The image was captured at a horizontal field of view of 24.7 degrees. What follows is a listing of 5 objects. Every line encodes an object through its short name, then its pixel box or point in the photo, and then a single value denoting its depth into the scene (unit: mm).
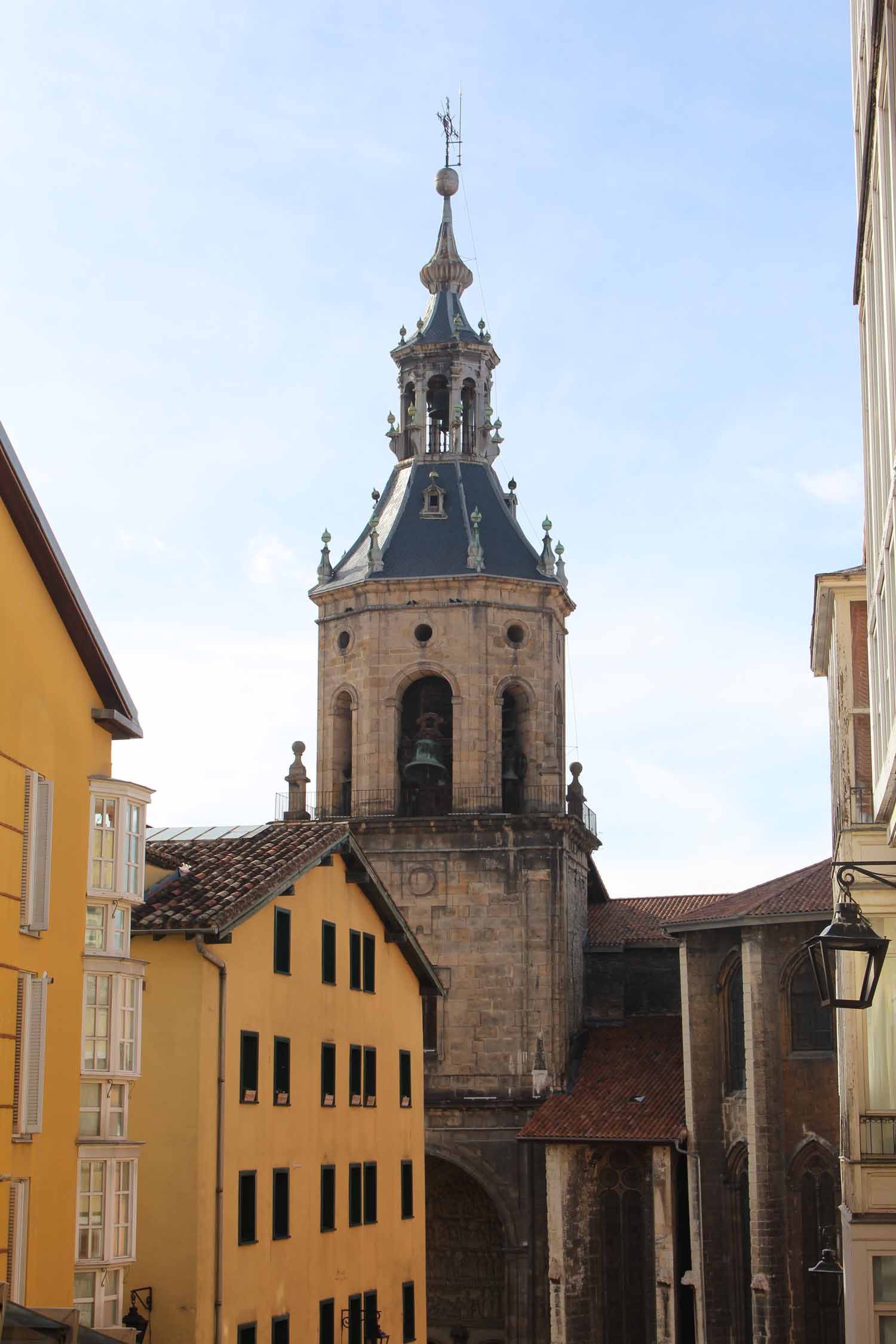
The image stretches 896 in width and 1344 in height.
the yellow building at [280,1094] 29031
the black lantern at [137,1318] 27238
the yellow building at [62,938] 21500
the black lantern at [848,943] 14891
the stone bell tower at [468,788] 55812
